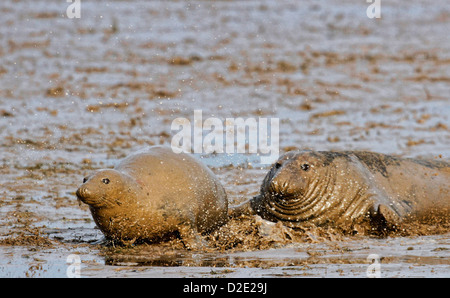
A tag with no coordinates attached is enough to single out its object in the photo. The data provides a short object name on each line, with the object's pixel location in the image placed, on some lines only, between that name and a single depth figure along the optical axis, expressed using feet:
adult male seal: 61.82
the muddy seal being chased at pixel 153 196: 51.90
